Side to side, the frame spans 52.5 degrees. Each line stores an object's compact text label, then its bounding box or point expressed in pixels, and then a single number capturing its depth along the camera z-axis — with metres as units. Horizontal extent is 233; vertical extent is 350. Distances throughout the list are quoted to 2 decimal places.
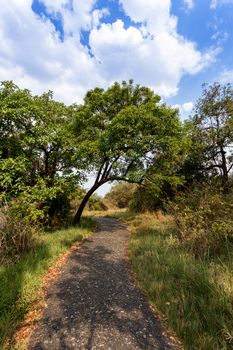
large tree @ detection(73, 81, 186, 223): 11.35
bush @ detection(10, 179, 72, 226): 6.94
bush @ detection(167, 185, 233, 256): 6.43
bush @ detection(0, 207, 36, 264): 6.01
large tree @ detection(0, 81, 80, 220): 9.80
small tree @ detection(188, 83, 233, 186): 15.70
